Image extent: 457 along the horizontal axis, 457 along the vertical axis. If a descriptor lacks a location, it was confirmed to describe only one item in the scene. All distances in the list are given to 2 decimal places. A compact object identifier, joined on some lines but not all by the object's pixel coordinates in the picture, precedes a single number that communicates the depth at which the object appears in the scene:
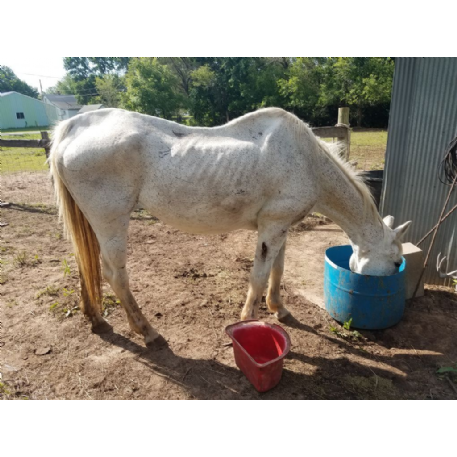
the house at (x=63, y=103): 40.56
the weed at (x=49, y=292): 3.93
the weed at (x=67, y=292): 3.92
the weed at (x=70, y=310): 3.60
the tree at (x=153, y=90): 22.12
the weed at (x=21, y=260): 4.59
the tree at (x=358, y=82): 20.12
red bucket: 2.50
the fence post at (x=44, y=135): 7.97
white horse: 2.76
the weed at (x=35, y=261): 4.65
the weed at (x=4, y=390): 2.59
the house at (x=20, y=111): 34.22
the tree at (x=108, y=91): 34.34
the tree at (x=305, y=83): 21.08
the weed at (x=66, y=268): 4.33
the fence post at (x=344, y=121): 6.10
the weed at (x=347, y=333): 3.33
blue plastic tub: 3.19
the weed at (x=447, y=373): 2.79
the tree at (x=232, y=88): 21.91
